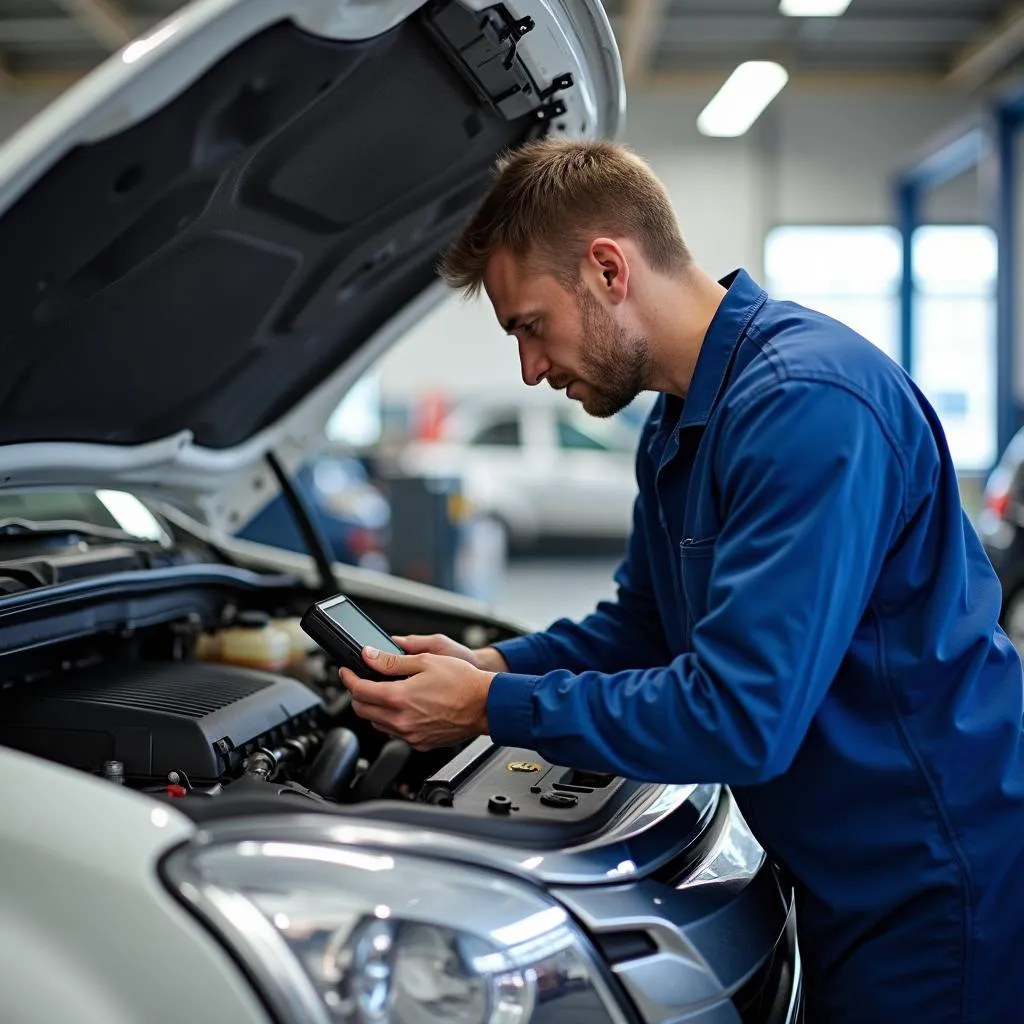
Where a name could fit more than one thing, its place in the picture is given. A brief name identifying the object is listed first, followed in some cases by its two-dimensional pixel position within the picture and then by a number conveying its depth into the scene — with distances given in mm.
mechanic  1188
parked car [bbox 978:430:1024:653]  4453
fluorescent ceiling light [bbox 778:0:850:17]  7707
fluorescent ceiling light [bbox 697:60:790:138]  8398
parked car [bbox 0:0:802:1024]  1086
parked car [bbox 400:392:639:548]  9086
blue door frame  8281
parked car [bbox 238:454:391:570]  5184
